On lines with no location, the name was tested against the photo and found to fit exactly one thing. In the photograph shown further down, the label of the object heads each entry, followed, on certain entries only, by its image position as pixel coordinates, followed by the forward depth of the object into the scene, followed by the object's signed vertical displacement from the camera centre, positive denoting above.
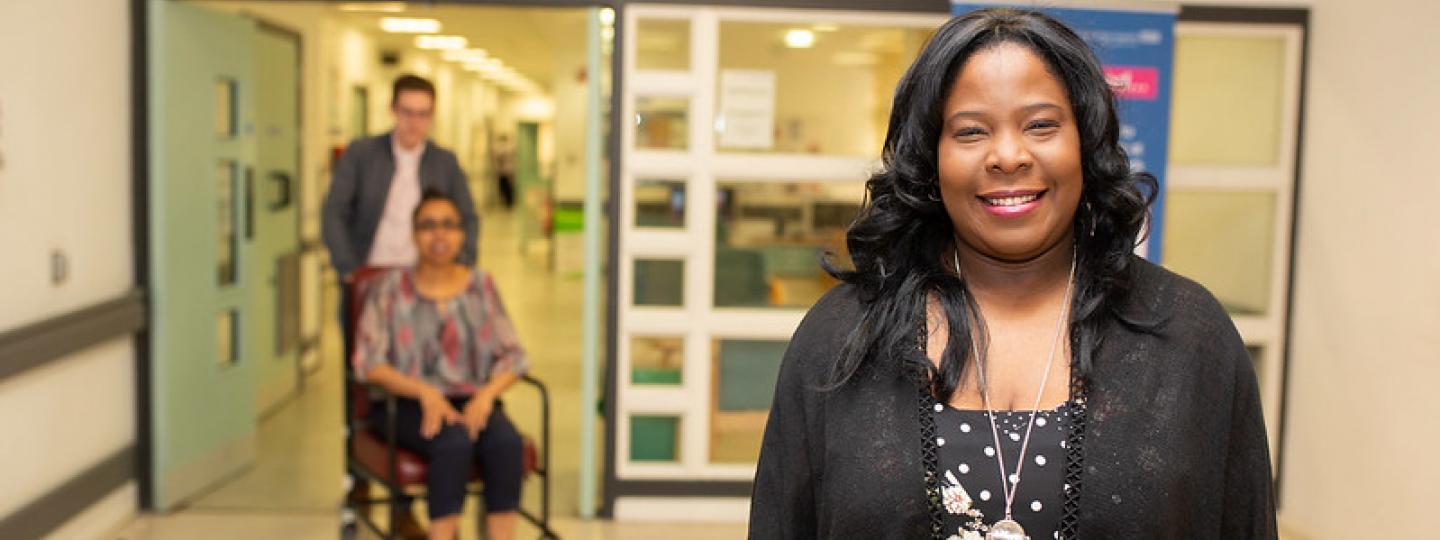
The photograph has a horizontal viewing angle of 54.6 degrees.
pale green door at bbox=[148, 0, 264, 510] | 5.05 -0.42
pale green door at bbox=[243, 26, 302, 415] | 6.86 -0.41
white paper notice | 5.09 +0.17
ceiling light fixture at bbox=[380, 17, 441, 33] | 10.84 +0.94
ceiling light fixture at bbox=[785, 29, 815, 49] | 5.08 +0.41
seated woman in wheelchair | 4.13 -0.67
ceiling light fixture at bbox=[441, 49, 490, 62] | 15.53 +1.03
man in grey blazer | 5.07 -0.16
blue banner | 4.55 +0.32
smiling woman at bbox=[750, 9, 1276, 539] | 1.46 -0.22
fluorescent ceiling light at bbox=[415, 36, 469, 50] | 13.32 +1.00
